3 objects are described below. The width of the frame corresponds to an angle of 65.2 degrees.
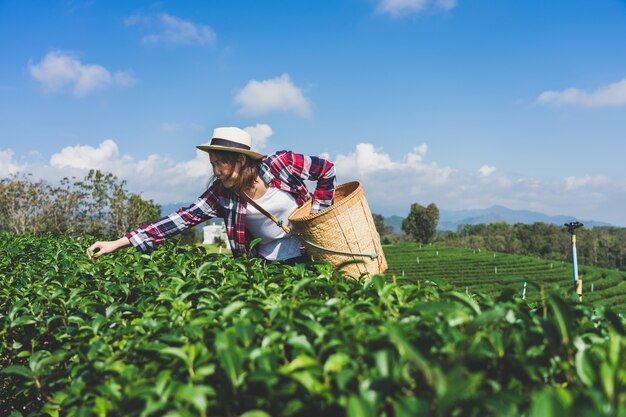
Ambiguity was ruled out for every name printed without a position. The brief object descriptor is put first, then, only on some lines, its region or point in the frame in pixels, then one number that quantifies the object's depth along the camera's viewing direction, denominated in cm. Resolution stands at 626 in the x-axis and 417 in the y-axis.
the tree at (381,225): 10040
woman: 336
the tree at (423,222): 8631
